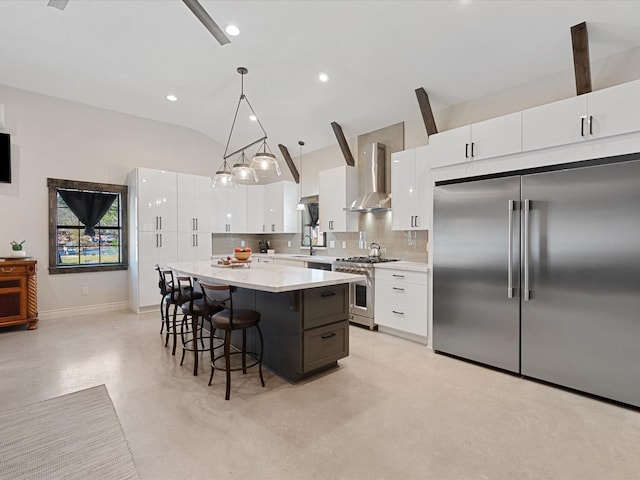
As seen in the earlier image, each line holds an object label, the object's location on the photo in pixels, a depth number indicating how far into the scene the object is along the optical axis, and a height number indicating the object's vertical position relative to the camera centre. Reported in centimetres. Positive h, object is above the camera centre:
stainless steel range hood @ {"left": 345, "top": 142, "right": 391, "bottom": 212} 476 +84
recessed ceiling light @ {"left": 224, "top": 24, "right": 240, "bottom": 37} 349 +230
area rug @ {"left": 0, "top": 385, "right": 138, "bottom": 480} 182 -130
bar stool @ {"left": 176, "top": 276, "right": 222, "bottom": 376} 305 -72
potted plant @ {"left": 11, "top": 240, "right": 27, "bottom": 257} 458 -14
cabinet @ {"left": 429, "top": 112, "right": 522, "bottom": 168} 298 +97
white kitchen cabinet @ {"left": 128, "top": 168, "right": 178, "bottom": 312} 534 +18
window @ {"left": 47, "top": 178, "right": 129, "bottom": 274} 512 +23
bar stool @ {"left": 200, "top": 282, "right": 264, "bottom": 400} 262 -66
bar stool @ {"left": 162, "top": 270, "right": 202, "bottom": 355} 360 -66
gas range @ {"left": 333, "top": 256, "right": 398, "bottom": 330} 441 -71
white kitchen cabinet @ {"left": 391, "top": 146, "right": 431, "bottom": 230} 406 +65
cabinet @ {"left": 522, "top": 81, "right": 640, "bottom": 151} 240 +97
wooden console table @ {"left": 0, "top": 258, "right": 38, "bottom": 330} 436 -73
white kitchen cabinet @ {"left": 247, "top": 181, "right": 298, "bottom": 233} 657 +67
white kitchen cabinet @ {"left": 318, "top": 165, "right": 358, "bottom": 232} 526 +71
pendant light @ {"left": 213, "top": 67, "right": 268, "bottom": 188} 366 +76
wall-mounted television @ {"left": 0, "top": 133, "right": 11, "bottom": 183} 463 +119
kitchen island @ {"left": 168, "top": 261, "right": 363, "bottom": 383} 279 -72
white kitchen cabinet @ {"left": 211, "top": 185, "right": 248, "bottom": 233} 663 +62
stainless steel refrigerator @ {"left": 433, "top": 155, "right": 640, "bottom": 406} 243 -31
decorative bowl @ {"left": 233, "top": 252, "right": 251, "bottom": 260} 391 -19
